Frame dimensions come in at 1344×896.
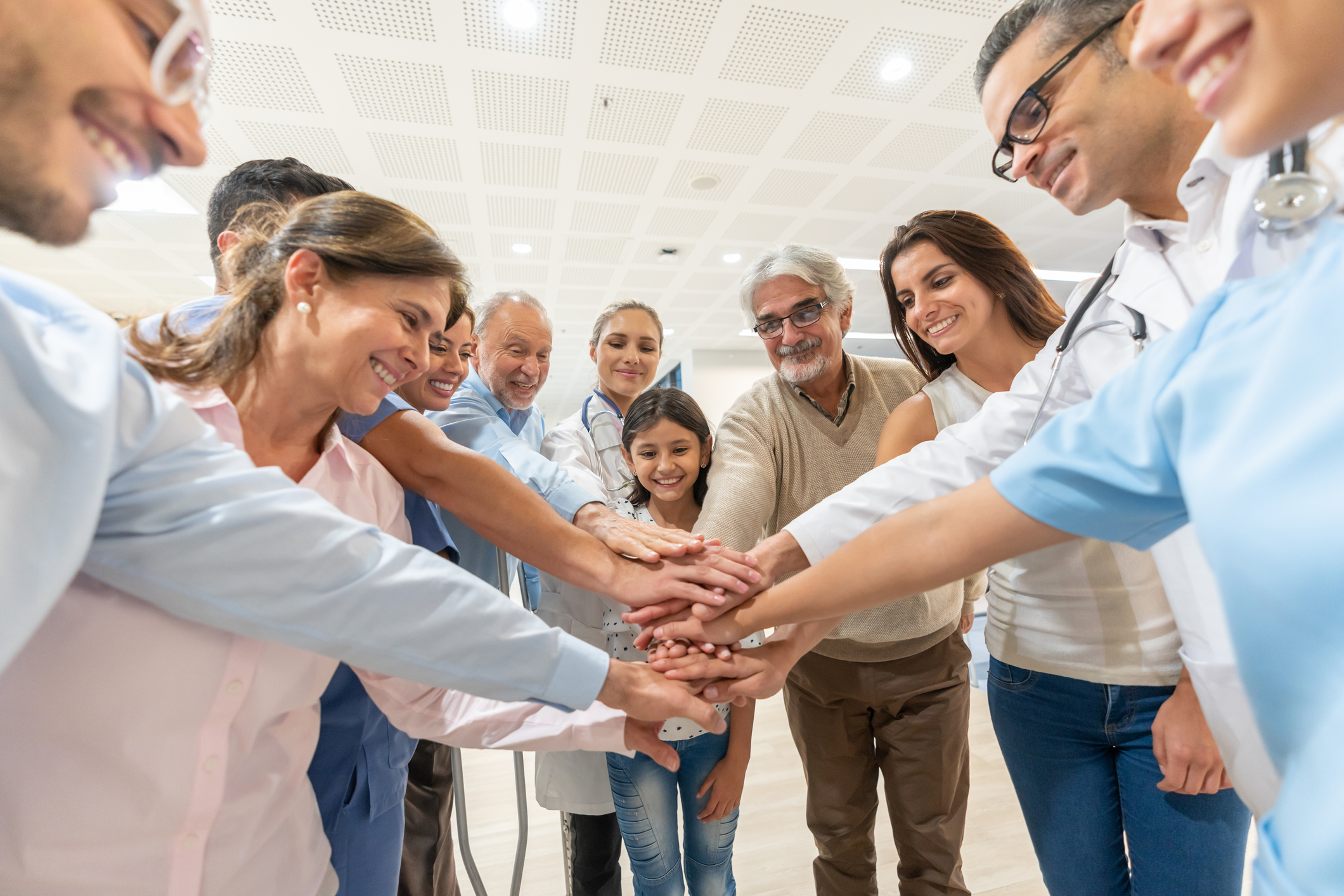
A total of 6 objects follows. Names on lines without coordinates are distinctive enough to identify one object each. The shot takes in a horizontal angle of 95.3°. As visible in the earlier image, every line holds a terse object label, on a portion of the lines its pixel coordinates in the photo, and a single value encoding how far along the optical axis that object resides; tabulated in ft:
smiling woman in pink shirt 2.38
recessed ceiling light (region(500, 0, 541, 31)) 11.14
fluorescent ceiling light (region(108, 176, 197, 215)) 16.62
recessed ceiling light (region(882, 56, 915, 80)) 13.23
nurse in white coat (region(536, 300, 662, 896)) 5.61
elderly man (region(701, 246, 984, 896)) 5.25
